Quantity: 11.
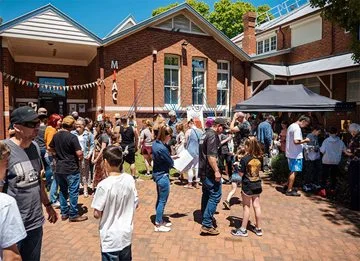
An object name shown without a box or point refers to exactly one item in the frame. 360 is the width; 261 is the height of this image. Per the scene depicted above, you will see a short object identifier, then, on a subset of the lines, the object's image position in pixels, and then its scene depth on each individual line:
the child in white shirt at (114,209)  2.90
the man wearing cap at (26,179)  2.75
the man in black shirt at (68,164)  5.55
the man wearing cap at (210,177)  5.07
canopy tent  8.54
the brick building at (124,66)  13.41
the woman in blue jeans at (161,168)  5.19
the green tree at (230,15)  39.44
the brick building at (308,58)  16.47
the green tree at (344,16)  8.19
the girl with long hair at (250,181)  5.08
